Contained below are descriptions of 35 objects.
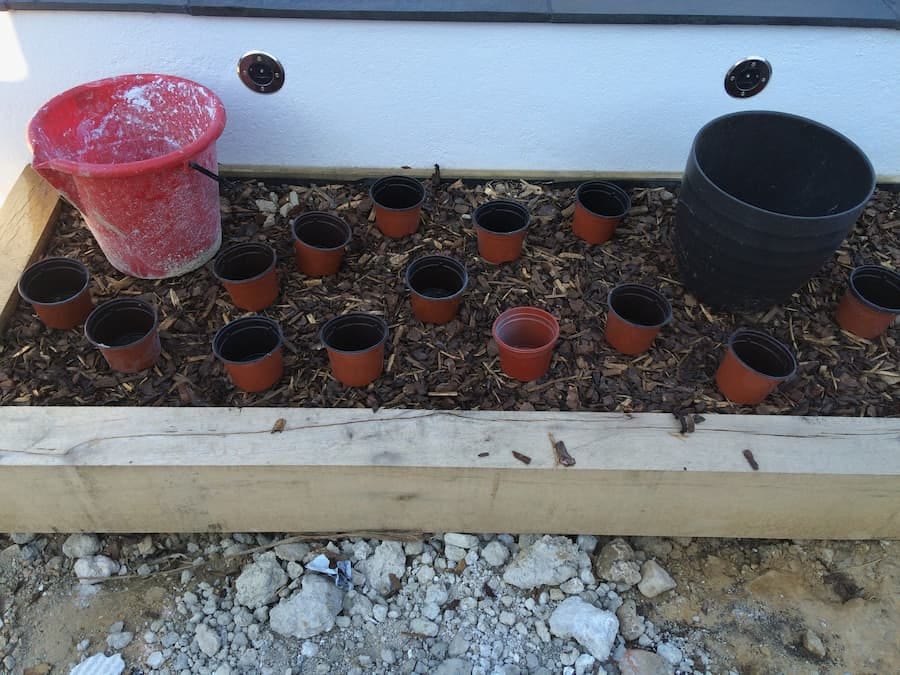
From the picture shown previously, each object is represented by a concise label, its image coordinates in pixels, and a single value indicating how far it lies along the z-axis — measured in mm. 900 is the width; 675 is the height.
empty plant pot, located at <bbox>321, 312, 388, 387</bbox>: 2164
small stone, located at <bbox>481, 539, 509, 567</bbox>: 2225
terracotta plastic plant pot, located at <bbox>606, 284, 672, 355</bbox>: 2309
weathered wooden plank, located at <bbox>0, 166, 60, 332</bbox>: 2473
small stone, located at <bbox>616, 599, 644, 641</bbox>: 2107
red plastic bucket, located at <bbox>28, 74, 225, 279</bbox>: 2230
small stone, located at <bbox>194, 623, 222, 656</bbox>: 2039
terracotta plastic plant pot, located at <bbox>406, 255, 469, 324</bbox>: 2379
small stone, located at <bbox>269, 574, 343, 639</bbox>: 2057
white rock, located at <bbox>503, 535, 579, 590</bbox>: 2182
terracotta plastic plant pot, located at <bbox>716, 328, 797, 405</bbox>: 2170
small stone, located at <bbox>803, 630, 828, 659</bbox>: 2082
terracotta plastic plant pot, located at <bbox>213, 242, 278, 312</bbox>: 2406
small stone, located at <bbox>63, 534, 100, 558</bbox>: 2229
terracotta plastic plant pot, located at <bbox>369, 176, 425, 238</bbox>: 2688
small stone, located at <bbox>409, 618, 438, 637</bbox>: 2092
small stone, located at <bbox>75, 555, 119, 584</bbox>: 2178
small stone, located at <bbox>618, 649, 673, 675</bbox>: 2029
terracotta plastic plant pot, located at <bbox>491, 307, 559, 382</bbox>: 2199
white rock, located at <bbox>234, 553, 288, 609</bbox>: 2123
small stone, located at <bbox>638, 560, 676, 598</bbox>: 2184
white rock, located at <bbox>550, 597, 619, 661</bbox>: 2045
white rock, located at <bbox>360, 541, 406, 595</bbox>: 2182
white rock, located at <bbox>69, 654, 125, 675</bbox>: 2002
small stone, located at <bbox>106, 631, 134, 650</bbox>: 2055
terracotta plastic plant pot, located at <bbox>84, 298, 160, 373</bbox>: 2213
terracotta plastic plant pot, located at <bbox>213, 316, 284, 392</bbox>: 2152
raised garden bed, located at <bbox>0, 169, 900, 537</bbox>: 2020
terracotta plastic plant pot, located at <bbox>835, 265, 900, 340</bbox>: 2422
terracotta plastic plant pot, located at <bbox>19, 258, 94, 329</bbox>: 2334
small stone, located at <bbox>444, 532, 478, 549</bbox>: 2250
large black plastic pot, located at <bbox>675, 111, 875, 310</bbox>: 2178
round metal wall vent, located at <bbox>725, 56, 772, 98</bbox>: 2734
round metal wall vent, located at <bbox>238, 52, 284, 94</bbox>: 2656
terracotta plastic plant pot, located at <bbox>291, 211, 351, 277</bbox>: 2531
